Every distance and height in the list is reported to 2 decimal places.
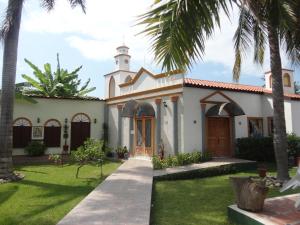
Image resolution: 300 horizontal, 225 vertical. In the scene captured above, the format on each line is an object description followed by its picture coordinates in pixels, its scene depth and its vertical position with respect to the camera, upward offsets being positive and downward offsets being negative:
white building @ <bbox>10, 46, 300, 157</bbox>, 16.83 +1.62
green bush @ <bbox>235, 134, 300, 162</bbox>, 17.03 -0.69
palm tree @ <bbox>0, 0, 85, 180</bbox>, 12.39 +2.76
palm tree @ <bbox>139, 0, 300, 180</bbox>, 4.88 +1.99
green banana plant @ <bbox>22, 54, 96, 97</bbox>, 26.73 +5.63
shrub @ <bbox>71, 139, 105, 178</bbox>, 12.61 -0.64
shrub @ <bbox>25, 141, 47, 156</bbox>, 19.64 -0.64
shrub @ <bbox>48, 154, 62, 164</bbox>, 17.00 -1.32
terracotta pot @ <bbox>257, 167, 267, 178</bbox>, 12.46 -1.56
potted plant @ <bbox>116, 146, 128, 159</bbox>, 20.17 -0.96
